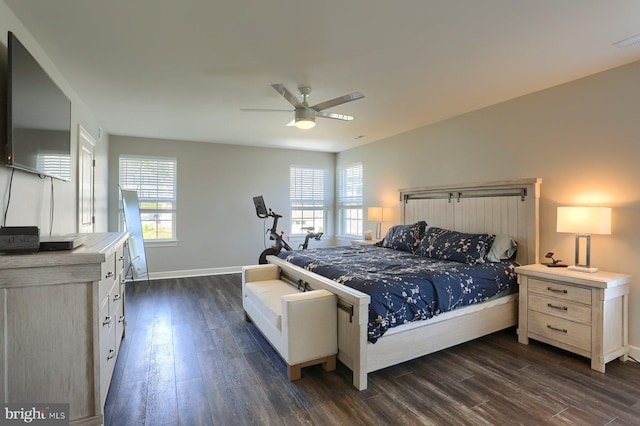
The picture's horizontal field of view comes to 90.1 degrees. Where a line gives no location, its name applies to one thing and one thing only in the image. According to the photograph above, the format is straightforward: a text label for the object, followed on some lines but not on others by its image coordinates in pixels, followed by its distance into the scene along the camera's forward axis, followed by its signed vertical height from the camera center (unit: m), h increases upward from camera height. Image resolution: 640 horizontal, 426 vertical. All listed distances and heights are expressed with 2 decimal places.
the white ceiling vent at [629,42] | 2.34 +1.28
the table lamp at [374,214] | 5.45 -0.07
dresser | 1.51 -0.61
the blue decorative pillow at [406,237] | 4.34 -0.38
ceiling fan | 2.89 +1.00
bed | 2.36 -0.65
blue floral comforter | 2.44 -0.61
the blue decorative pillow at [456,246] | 3.42 -0.40
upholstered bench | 2.40 -0.94
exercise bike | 5.55 -0.50
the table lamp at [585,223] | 2.71 -0.10
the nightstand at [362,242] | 5.29 -0.54
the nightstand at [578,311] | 2.59 -0.86
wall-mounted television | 1.78 +0.59
